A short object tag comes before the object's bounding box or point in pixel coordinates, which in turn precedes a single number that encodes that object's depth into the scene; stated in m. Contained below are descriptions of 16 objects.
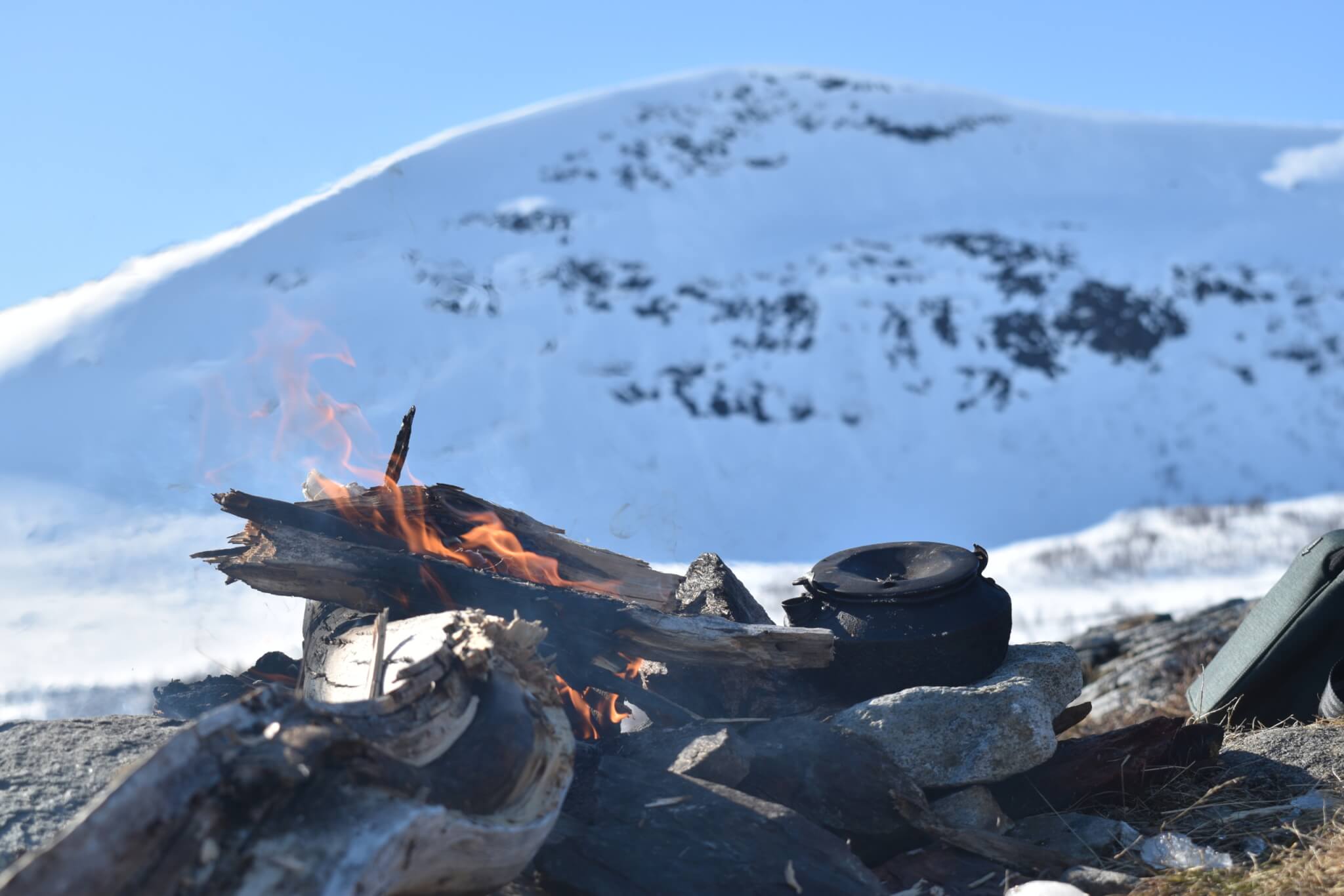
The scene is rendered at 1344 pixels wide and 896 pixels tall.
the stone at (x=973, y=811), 4.22
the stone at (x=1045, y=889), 3.52
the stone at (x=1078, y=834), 4.06
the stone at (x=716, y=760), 4.05
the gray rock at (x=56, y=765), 3.46
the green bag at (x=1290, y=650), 5.25
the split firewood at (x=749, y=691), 4.89
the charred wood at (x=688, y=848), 3.48
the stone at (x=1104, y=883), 3.67
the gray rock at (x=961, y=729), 4.21
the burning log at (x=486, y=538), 5.20
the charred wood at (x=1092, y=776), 4.54
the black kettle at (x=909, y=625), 4.75
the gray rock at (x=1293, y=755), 4.57
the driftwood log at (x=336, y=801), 2.31
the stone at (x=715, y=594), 5.48
